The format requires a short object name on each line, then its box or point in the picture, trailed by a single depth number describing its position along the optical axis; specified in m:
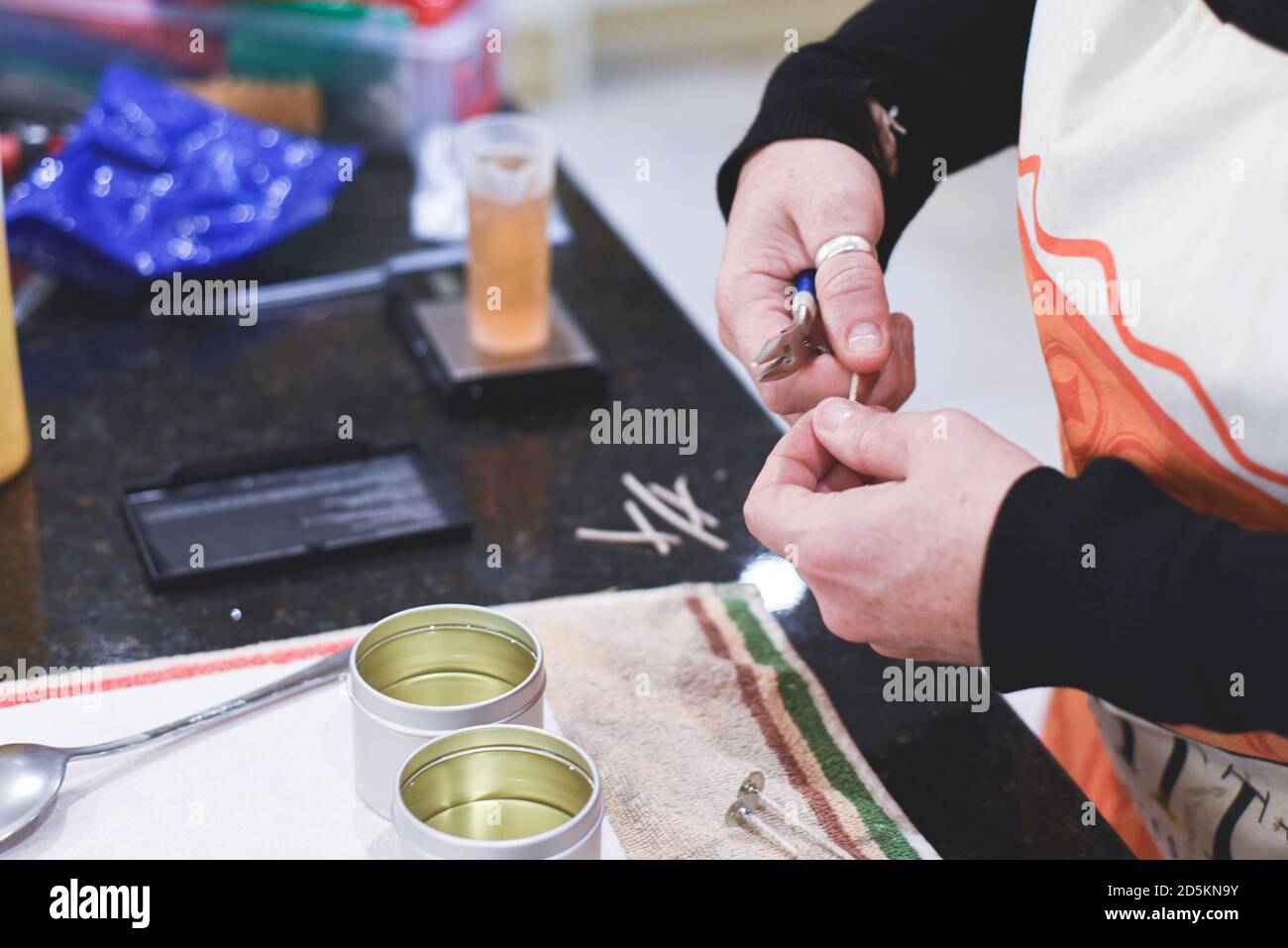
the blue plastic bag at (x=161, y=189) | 1.28
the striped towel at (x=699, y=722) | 0.75
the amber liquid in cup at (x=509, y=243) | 1.18
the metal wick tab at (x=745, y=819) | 0.74
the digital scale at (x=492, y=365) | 1.15
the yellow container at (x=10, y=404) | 0.97
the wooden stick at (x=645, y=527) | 1.00
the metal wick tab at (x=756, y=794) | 0.76
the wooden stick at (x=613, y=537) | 1.00
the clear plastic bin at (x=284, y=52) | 1.60
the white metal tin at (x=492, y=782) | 0.62
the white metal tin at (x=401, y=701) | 0.66
